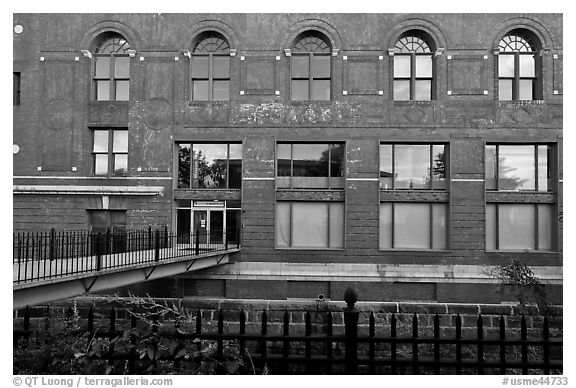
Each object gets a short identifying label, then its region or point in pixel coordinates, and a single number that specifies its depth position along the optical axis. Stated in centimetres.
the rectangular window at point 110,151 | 1638
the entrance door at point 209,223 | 1617
